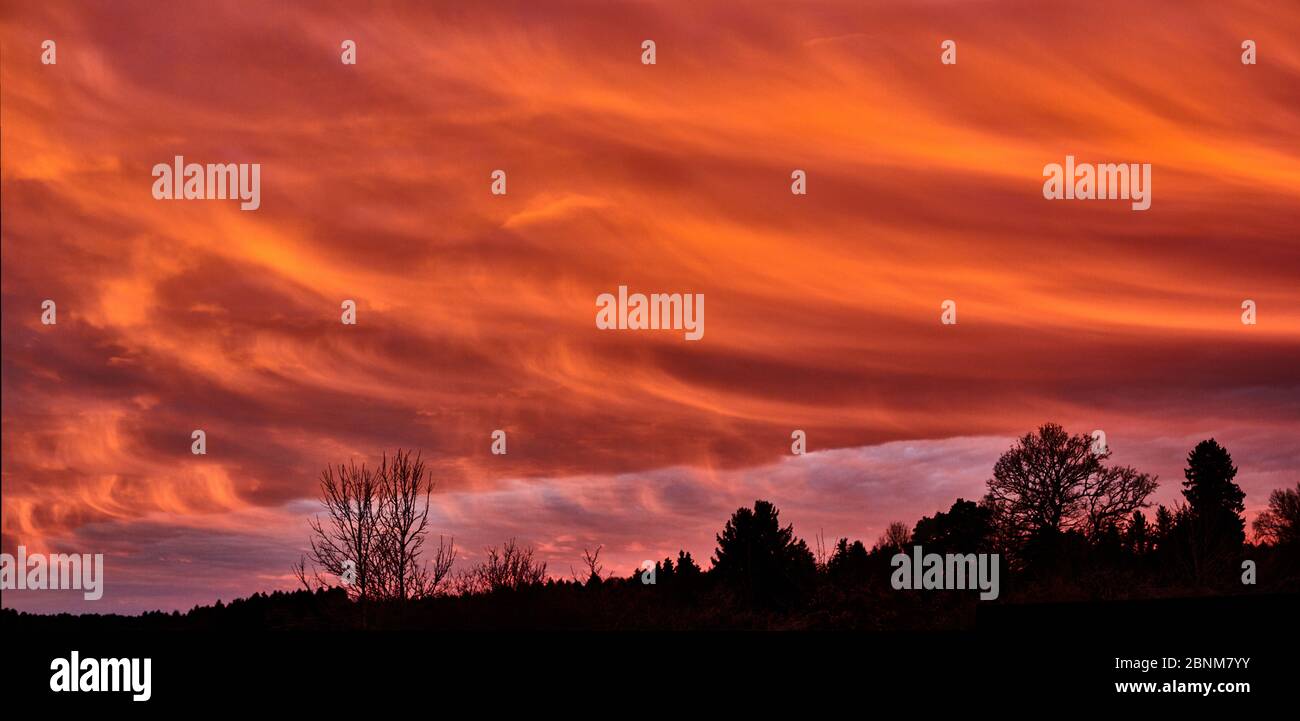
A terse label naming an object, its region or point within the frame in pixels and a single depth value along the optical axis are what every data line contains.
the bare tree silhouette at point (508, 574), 36.62
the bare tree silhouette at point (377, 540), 43.47
